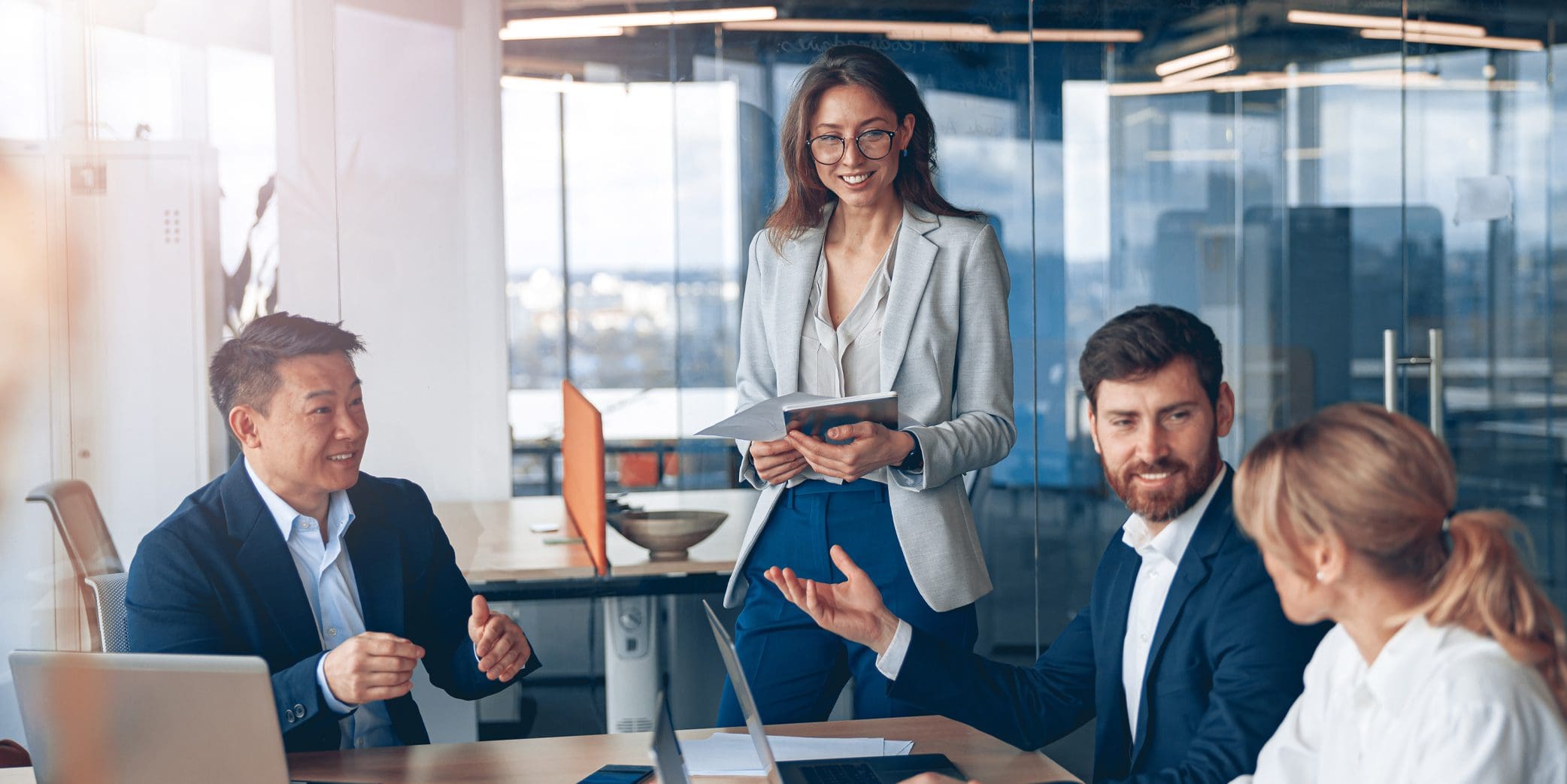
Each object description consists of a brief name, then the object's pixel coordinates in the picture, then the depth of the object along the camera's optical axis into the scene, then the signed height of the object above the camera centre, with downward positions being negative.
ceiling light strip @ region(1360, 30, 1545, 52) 3.73 +0.90
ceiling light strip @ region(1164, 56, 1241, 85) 3.81 +0.83
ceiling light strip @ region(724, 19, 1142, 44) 3.58 +0.92
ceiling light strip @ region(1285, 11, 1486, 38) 3.74 +0.95
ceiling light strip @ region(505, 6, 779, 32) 3.40 +0.93
